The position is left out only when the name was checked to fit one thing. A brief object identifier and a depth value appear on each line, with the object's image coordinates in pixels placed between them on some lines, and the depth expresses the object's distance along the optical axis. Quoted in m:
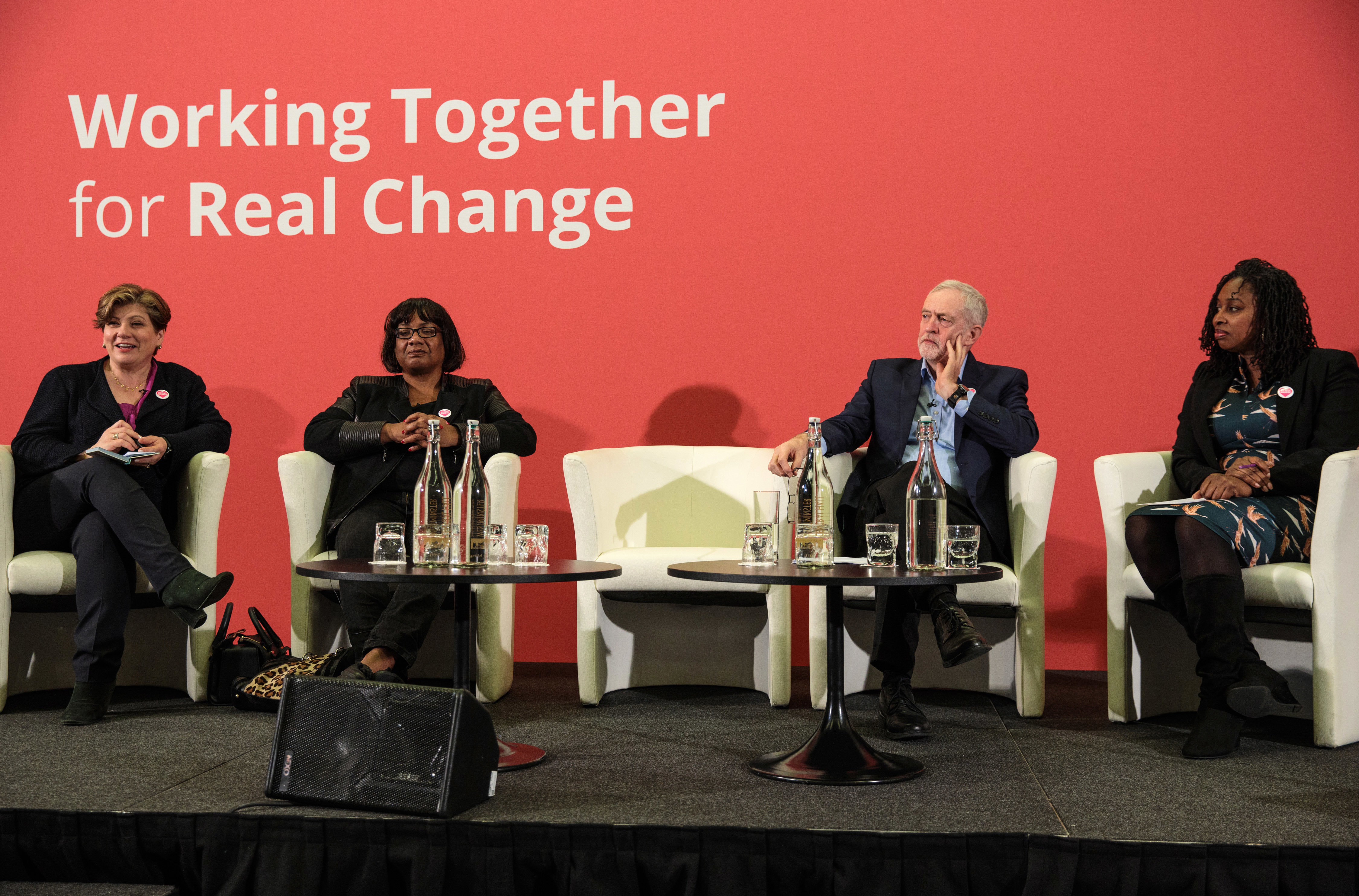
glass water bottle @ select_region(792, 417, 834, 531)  2.57
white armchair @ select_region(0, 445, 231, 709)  3.12
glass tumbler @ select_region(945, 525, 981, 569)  2.43
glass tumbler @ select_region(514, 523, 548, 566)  2.51
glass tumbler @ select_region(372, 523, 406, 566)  2.50
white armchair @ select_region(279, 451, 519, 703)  3.30
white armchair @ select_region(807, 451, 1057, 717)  3.07
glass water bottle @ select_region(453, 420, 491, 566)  2.45
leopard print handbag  3.09
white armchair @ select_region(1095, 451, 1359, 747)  2.70
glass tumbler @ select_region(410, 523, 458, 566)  2.44
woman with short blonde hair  3.03
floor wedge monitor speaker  2.03
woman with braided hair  2.62
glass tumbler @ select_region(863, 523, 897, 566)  2.38
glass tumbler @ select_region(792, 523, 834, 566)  2.39
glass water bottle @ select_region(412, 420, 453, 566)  2.45
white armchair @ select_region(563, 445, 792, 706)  3.28
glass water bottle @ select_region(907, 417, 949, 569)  2.38
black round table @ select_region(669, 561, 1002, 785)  2.14
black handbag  3.21
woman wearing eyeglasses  3.24
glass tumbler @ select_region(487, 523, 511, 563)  2.53
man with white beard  3.12
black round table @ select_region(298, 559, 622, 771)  2.22
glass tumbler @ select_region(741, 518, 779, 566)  2.47
